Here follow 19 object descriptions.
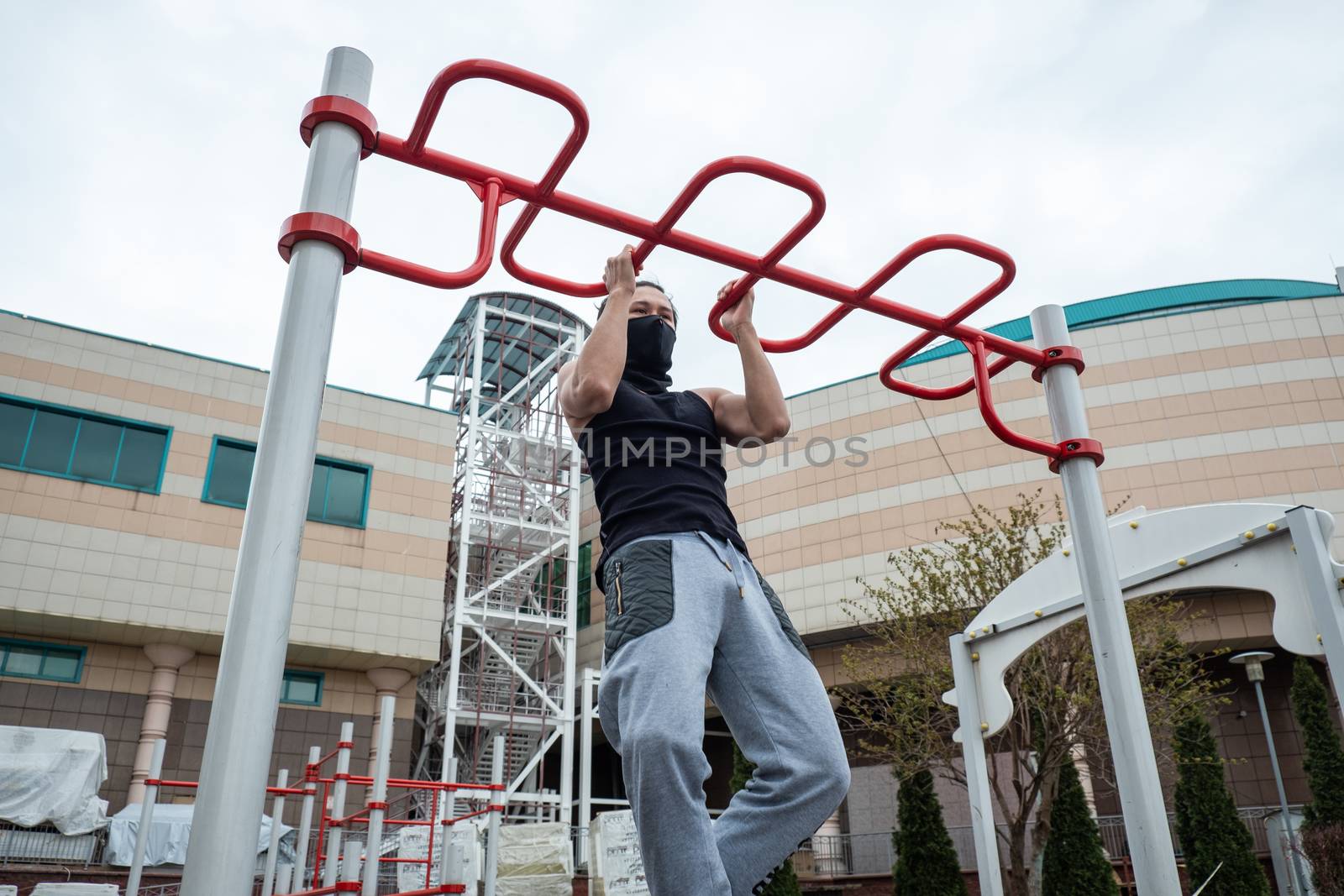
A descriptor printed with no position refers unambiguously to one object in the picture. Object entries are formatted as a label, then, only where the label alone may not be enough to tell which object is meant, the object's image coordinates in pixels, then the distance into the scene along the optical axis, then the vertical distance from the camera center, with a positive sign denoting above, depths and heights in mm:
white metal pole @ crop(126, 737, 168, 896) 7574 +81
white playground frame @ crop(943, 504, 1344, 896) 3859 +1063
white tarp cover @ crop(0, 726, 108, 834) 12773 +706
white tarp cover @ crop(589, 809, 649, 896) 14078 -427
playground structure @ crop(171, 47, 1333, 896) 1624 +1129
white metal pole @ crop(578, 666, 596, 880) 18806 +1298
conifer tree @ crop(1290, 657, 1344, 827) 14391 +907
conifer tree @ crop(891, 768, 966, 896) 13685 -355
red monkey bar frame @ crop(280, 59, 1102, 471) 2266 +1605
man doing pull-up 1653 +326
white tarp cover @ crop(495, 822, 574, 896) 14383 -494
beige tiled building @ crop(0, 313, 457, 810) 15680 +4512
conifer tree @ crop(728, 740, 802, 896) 14273 -754
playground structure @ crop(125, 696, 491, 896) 6930 -14
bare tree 11367 +1670
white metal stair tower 20344 +5684
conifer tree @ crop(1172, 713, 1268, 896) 14023 -86
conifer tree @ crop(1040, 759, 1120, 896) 12875 -454
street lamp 14089 +1282
